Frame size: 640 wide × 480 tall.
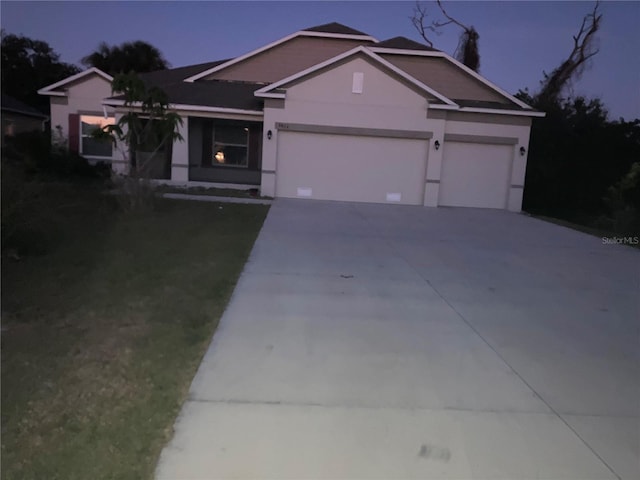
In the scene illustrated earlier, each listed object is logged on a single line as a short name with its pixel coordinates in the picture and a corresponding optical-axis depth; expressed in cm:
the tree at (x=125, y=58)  4069
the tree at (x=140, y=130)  1295
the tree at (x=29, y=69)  3888
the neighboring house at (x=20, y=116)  2741
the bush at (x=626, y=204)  1464
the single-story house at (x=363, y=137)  1888
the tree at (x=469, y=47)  3516
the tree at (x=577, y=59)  3317
